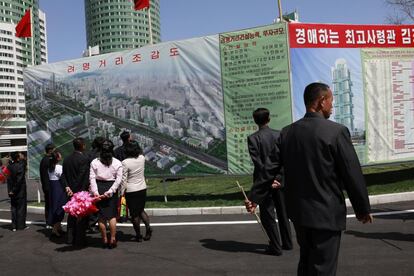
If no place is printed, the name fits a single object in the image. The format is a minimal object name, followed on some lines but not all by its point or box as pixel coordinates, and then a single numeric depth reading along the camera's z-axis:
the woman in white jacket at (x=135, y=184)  7.27
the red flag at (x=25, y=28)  15.61
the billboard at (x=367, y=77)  10.09
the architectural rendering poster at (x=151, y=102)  10.91
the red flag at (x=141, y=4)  13.57
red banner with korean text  9.98
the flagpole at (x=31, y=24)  15.60
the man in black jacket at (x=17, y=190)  9.22
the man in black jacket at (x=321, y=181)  3.06
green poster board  9.92
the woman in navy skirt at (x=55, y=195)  8.34
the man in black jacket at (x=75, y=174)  7.58
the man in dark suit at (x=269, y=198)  5.92
